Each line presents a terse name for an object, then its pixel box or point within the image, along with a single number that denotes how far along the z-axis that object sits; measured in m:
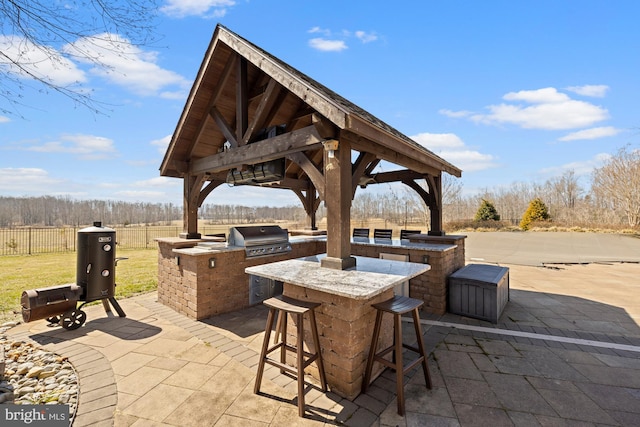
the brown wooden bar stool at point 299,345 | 2.52
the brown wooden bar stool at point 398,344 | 2.49
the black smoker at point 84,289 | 3.95
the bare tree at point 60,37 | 2.14
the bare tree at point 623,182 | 19.25
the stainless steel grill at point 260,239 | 5.42
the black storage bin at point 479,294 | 4.70
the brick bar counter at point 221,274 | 4.75
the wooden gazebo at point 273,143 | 3.31
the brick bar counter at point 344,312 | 2.64
